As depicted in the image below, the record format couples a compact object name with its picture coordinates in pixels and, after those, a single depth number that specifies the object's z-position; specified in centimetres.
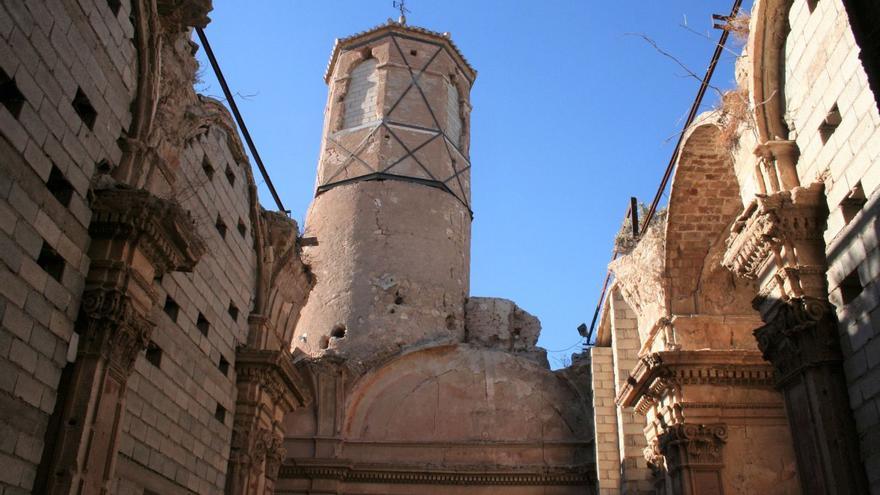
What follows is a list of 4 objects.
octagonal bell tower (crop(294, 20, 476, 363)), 1905
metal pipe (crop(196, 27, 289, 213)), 1052
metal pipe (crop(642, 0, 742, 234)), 930
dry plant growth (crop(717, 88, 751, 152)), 823
